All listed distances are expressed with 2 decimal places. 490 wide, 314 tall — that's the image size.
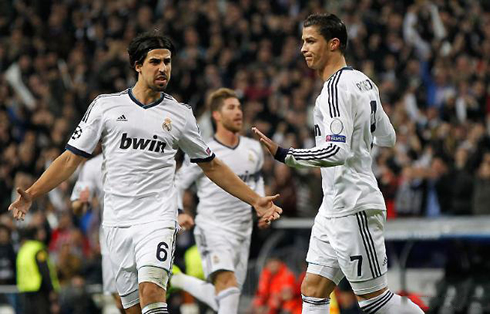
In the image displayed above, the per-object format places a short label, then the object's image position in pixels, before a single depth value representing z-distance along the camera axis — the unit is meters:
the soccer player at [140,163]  16.02
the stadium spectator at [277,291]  26.98
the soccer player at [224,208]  20.66
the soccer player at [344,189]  15.05
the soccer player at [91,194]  19.67
